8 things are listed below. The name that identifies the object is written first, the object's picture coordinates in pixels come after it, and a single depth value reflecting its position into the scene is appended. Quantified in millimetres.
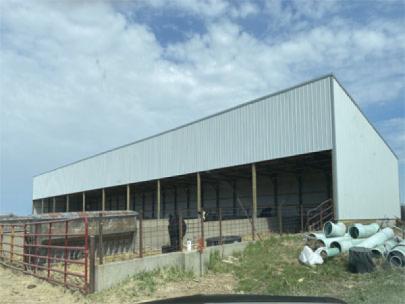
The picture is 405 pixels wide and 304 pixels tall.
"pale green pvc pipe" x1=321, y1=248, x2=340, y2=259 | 16250
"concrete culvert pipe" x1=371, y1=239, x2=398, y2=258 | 14961
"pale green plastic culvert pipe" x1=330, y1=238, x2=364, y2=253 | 16812
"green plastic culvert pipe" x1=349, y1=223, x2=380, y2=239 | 18094
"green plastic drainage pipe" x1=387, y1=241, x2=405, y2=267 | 14203
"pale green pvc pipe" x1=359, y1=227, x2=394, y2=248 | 16167
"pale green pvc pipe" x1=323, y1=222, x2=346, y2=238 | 17875
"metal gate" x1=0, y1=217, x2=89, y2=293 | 13337
